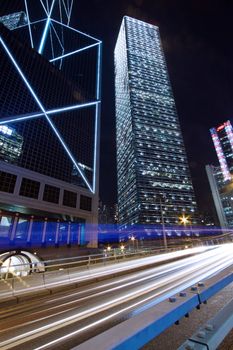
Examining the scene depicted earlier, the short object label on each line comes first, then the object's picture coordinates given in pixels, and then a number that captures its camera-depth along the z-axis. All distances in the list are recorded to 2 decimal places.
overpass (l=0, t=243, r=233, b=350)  2.21
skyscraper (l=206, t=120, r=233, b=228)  109.12
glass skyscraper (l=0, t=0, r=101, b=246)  44.44
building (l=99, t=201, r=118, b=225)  172.88
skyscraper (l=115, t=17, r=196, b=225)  139.25
